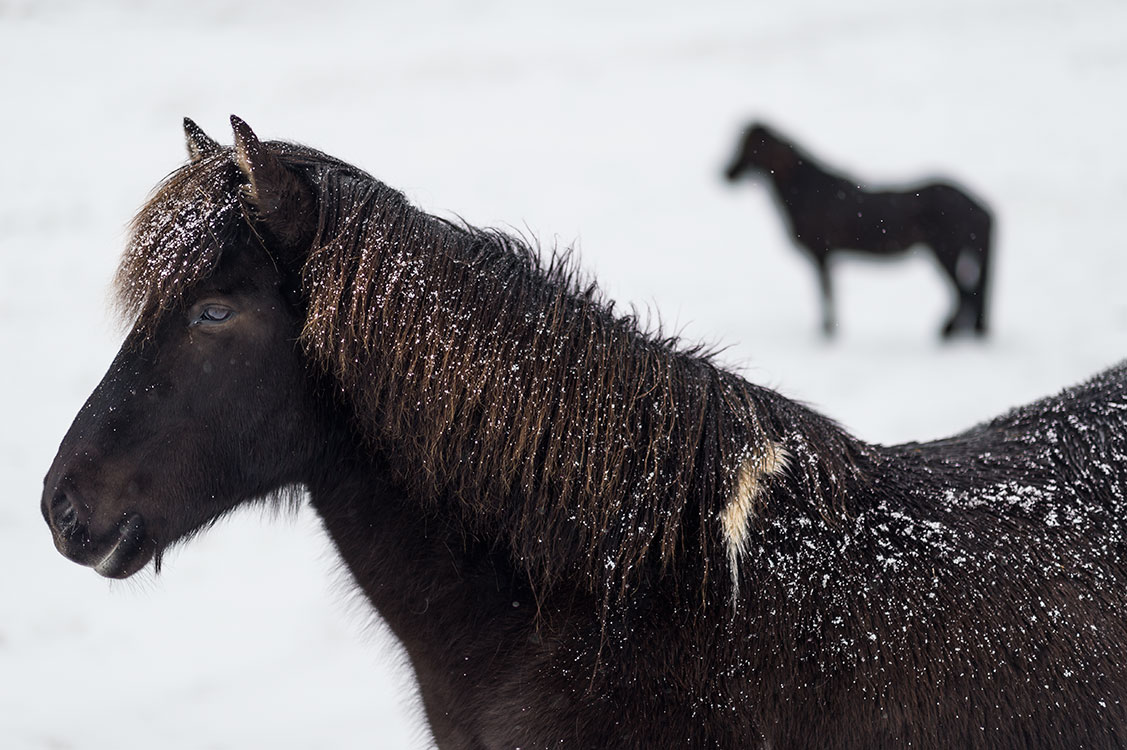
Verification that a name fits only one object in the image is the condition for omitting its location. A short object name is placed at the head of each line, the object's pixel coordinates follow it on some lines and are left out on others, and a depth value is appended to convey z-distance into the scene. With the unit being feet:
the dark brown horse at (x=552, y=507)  13.58
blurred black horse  57.72
